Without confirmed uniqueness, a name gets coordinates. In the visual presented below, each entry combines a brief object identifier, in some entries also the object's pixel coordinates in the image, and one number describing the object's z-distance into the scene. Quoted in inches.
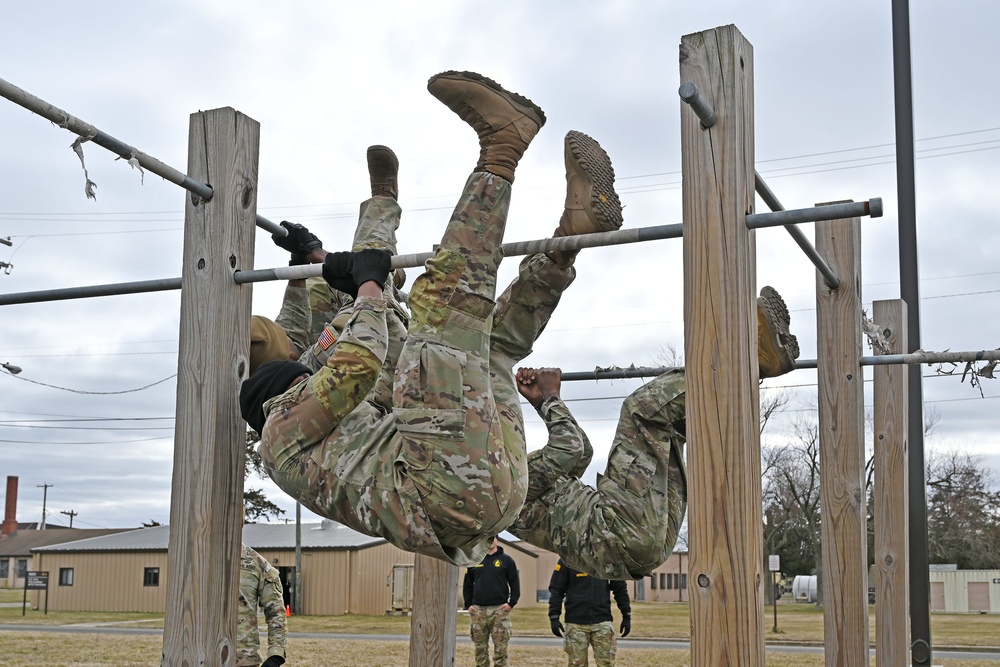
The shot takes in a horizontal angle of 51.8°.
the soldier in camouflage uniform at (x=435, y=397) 117.4
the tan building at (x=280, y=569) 1154.7
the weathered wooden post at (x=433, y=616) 187.9
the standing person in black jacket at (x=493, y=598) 402.0
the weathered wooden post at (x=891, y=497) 202.1
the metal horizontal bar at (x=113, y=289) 137.5
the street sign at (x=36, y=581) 1147.3
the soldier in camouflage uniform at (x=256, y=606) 256.2
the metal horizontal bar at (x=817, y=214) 101.7
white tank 1598.2
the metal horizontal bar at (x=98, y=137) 105.1
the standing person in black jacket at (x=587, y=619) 365.1
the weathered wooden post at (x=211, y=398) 124.6
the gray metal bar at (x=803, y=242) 121.4
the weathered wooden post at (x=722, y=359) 96.4
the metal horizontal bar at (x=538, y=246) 111.7
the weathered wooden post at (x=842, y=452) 168.4
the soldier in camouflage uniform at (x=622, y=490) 170.7
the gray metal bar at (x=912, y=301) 230.1
